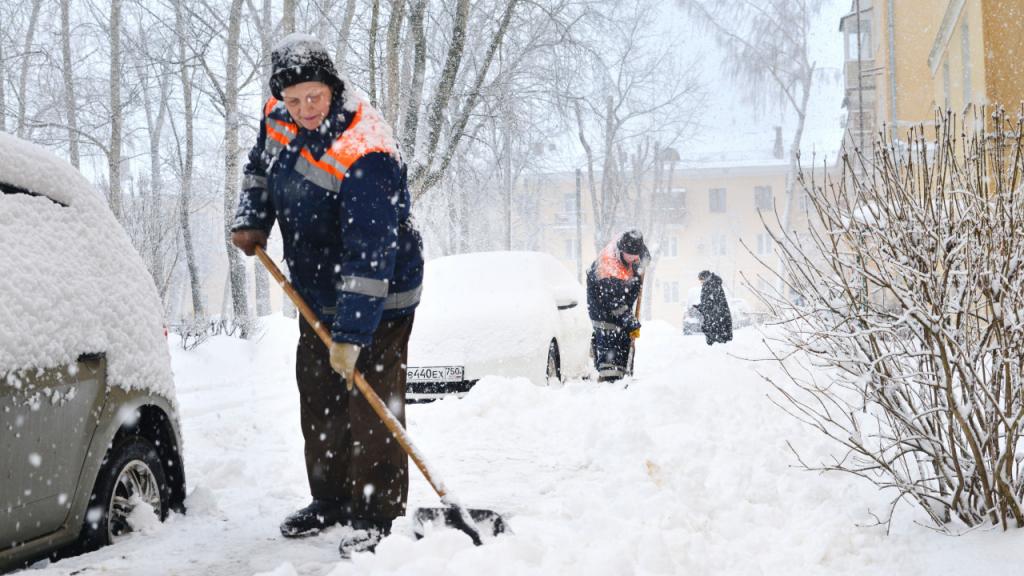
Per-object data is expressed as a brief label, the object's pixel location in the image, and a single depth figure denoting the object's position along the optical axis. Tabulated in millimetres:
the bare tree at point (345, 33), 14196
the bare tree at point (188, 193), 19619
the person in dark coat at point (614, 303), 9008
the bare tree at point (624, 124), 32906
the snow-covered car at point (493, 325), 7527
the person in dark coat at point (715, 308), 14953
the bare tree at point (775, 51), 30656
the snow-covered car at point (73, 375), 2668
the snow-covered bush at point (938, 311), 3113
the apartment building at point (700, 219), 50781
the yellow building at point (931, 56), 9391
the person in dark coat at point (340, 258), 3256
